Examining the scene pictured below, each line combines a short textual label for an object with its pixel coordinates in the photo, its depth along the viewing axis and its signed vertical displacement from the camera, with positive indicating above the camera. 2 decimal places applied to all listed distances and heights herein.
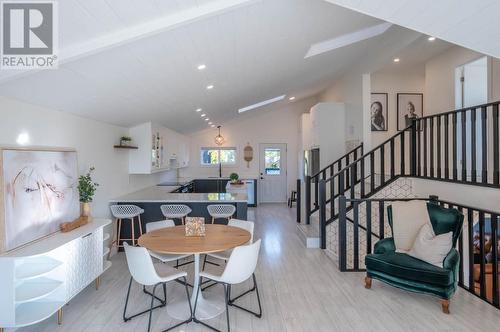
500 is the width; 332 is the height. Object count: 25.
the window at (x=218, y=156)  9.99 +0.37
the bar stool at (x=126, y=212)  4.44 -0.69
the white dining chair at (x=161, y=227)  3.25 -0.76
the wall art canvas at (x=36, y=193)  2.48 -0.25
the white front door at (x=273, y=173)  9.98 -0.22
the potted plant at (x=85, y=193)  3.51 -0.31
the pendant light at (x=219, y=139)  9.51 +0.90
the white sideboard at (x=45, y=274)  2.28 -0.97
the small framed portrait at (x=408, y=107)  6.97 +1.41
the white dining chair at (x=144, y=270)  2.54 -0.91
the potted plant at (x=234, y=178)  7.39 -0.29
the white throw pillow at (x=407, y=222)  3.47 -0.67
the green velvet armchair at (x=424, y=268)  2.87 -1.06
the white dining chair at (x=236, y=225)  3.33 -0.76
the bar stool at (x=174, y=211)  4.66 -0.70
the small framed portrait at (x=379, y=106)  6.96 +1.43
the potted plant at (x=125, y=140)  4.94 +0.46
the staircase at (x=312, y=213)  5.14 -1.00
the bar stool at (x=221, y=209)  4.81 -0.70
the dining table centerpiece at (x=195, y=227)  3.17 -0.66
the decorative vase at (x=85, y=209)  3.54 -0.50
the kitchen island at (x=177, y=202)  4.79 -0.57
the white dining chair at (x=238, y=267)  2.61 -0.91
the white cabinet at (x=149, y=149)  5.32 +0.35
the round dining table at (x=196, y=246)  2.74 -0.75
